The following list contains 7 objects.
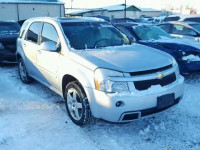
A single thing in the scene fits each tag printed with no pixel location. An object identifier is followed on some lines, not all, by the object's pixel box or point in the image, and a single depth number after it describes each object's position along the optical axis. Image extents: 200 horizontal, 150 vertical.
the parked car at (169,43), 4.03
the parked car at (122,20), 13.72
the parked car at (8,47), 5.27
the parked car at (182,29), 5.95
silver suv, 2.19
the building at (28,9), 18.63
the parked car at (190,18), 8.59
